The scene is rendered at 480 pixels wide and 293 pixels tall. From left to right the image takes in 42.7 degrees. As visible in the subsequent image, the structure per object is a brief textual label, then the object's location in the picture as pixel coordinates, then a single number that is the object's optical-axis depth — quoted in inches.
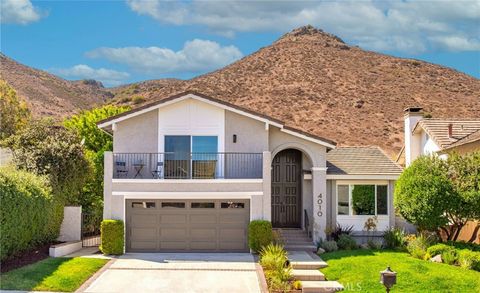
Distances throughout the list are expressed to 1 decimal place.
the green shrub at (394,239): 936.9
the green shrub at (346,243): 938.1
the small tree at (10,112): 1702.8
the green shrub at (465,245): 825.5
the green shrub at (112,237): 896.9
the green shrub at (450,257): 790.5
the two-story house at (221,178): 923.4
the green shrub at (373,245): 925.8
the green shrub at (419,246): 843.6
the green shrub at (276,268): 701.3
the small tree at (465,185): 832.3
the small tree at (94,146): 1135.6
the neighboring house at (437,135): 1040.5
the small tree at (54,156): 970.7
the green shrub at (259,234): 896.9
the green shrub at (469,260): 759.1
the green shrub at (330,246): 933.2
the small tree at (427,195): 848.3
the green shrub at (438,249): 818.2
